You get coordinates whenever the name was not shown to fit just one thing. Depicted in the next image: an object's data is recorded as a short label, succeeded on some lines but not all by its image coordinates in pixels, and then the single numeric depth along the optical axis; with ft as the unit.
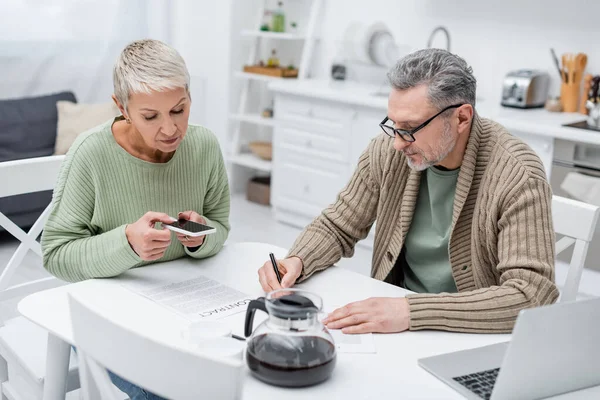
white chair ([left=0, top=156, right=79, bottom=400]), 6.29
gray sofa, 13.55
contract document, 5.35
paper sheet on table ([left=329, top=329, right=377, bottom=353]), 4.81
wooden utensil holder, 12.57
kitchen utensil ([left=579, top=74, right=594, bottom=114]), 12.37
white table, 4.36
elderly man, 5.25
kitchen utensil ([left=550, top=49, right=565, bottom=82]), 12.60
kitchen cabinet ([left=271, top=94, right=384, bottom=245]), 13.93
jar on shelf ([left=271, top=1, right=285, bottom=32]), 16.58
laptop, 4.03
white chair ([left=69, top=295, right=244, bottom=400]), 3.56
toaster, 12.55
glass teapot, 4.22
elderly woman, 5.83
